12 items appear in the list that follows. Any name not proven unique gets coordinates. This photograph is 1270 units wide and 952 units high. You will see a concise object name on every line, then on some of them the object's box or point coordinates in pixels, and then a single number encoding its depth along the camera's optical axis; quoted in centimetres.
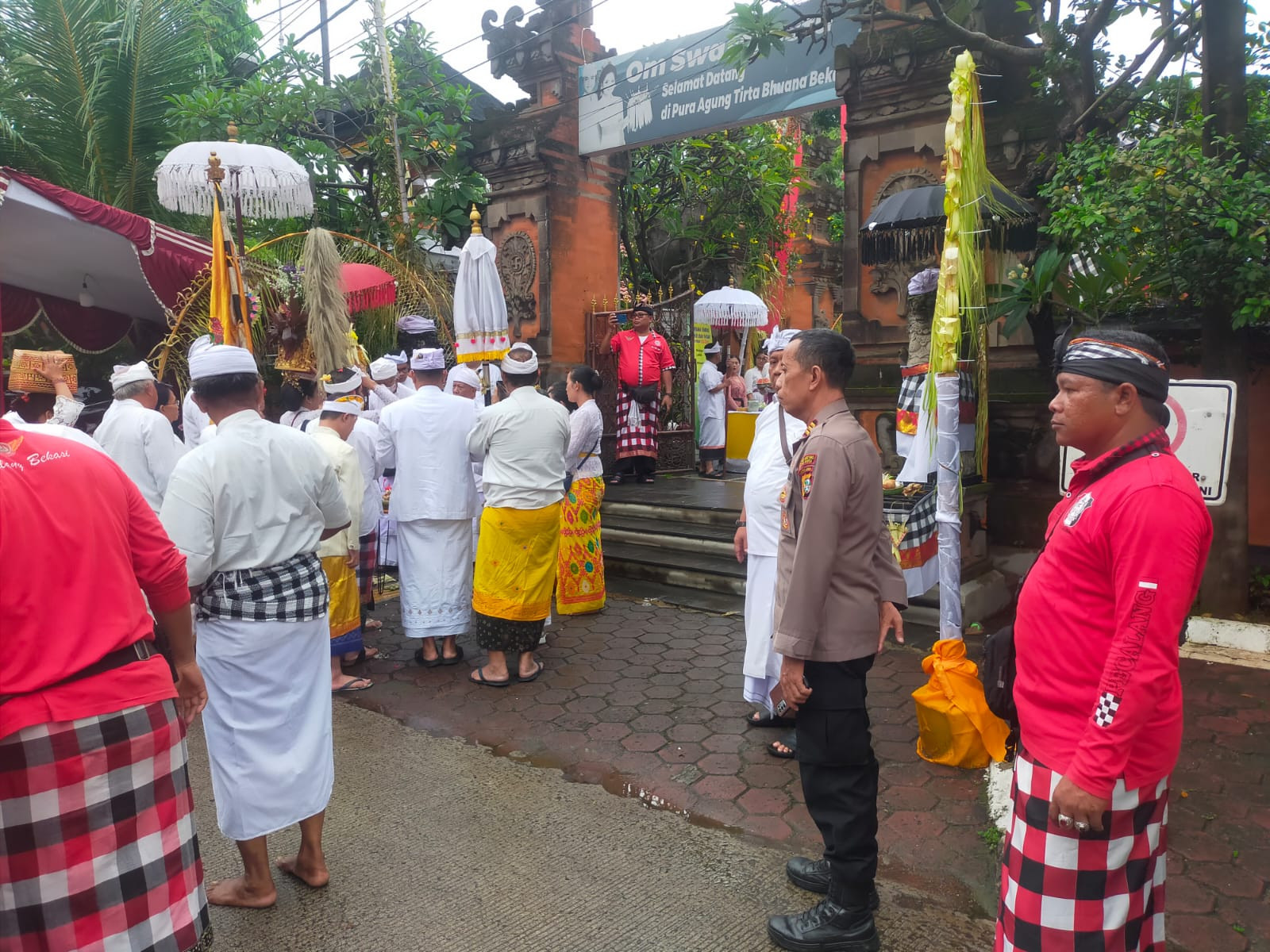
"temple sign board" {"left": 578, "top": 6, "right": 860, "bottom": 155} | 802
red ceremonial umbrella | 820
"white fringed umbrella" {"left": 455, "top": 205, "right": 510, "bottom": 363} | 657
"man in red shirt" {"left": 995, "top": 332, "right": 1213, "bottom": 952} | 163
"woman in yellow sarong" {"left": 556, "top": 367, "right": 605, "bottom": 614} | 598
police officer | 248
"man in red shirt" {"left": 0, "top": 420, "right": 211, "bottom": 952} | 176
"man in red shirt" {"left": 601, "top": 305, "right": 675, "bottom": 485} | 979
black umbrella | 552
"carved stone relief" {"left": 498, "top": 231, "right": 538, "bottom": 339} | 1023
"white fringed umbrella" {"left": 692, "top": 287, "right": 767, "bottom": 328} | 1184
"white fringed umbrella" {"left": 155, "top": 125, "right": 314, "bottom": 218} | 655
